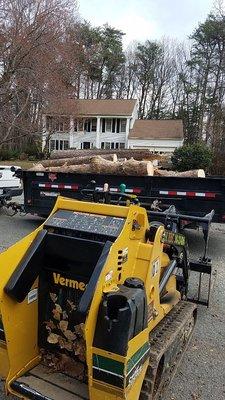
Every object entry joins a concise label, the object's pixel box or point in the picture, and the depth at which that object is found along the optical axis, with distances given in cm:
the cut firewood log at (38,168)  988
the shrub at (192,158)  2170
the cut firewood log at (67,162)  1149
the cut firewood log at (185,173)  884
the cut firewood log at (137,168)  881
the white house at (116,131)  4328
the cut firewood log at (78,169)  936
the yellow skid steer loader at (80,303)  235
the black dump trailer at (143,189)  775
